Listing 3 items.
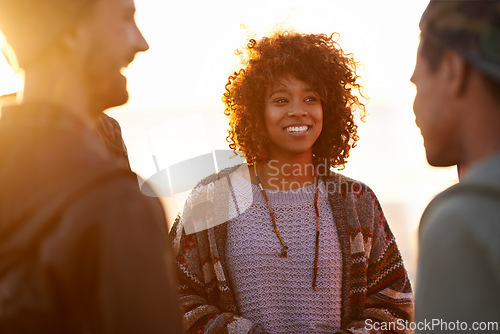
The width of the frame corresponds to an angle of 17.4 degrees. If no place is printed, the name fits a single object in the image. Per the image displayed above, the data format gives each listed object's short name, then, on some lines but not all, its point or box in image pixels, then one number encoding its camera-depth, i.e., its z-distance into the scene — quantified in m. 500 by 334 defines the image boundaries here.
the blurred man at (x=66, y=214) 2.12
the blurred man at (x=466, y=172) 2.22
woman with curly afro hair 3.35
